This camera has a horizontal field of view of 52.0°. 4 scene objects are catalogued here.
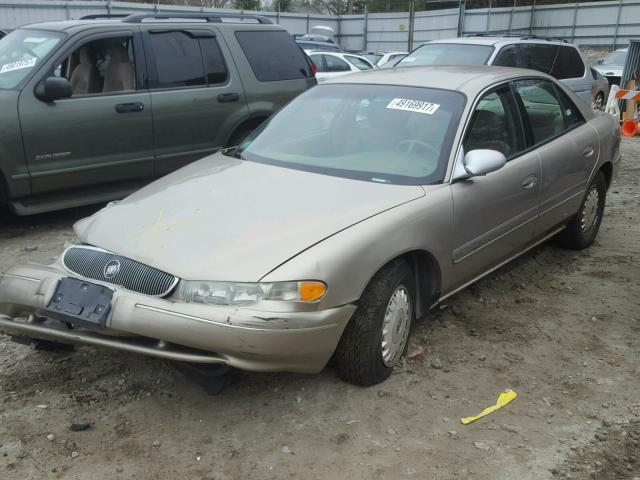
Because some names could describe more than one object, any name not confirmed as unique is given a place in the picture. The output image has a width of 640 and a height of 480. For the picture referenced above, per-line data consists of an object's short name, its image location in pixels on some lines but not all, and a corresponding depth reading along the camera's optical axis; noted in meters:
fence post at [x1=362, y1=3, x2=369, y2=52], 31.06
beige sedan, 2.87
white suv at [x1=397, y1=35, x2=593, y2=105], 8.98
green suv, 5.54
